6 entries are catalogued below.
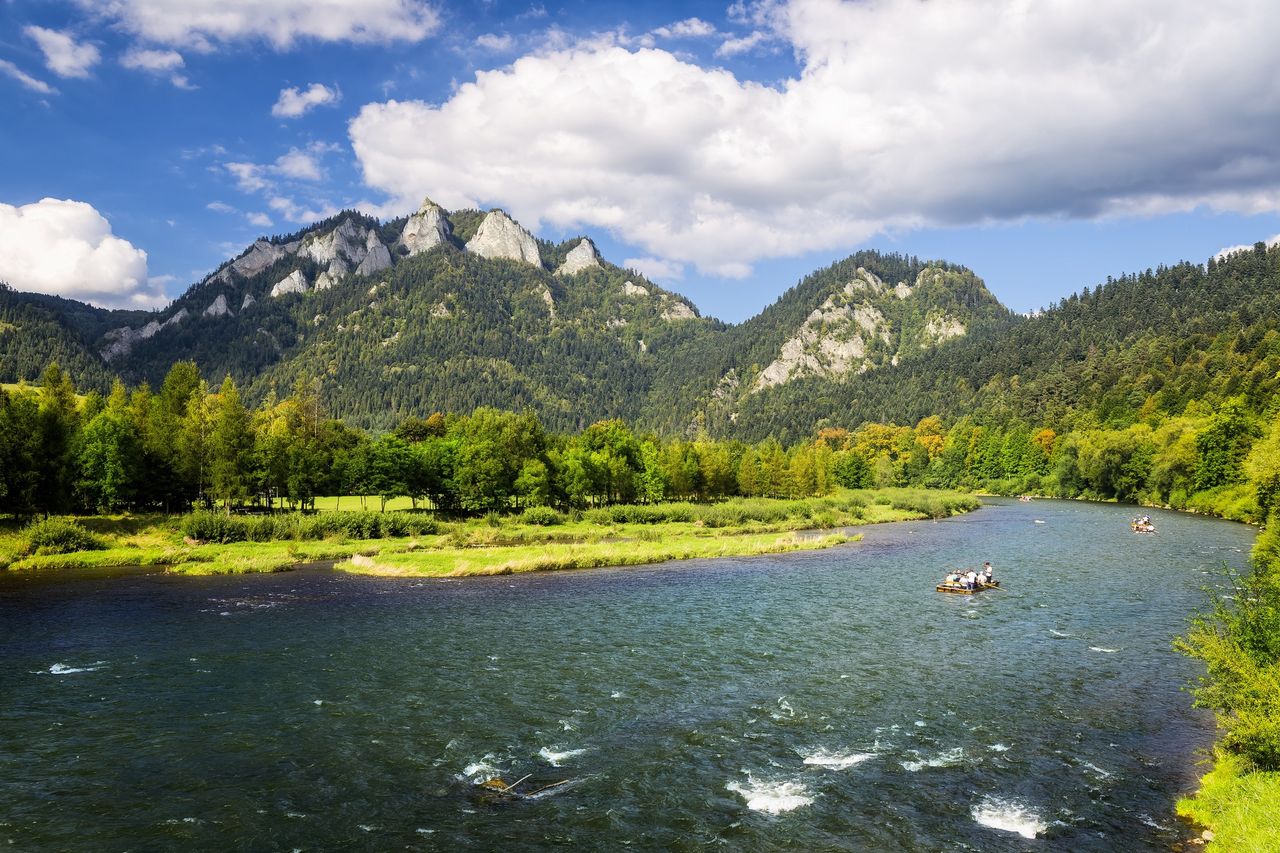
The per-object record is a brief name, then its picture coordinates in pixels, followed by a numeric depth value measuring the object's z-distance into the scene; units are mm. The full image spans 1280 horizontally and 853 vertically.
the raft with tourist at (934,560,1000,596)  61656
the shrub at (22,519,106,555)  78062
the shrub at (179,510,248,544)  88688
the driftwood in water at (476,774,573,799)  25422
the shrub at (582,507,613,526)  115000
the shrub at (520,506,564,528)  110938
